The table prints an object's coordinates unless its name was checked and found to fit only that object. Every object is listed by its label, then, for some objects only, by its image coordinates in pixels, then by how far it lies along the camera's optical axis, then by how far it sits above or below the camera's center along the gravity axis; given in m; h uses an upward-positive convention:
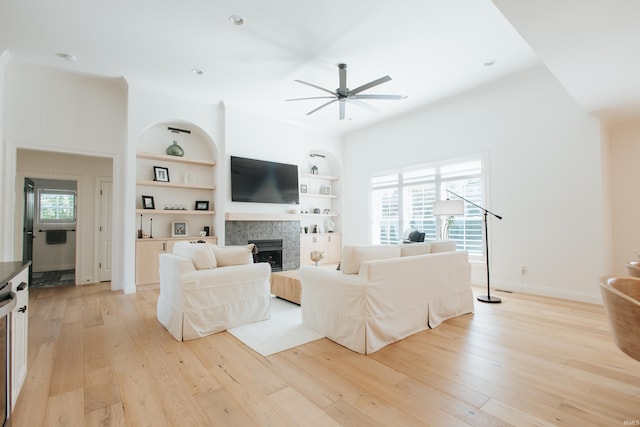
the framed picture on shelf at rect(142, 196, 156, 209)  5.16 +0.35
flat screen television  5.89 +0.83
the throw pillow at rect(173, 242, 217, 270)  2.99 -0.34
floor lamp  4.05 -1.11
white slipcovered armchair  2.81 -0.69
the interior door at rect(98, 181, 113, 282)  5.61 -0.20
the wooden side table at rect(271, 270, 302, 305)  3.89 -0.89
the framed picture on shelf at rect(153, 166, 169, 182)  5.30 +0.86
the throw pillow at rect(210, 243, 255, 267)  3.18 -0.37
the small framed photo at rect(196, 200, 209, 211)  5.77 +0.32
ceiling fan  4.09 +1.77
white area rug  2.63 -1.10
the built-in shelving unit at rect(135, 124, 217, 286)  5.00 +0.49
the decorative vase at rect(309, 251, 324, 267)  4.23 -0.51
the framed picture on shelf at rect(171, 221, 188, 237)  5.41 -0.13
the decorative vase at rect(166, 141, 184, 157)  5.38 +1.30
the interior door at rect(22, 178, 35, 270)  5.59 +0.10
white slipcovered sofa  2.53 -0.70
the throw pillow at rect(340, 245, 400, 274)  2.70 -0.33
